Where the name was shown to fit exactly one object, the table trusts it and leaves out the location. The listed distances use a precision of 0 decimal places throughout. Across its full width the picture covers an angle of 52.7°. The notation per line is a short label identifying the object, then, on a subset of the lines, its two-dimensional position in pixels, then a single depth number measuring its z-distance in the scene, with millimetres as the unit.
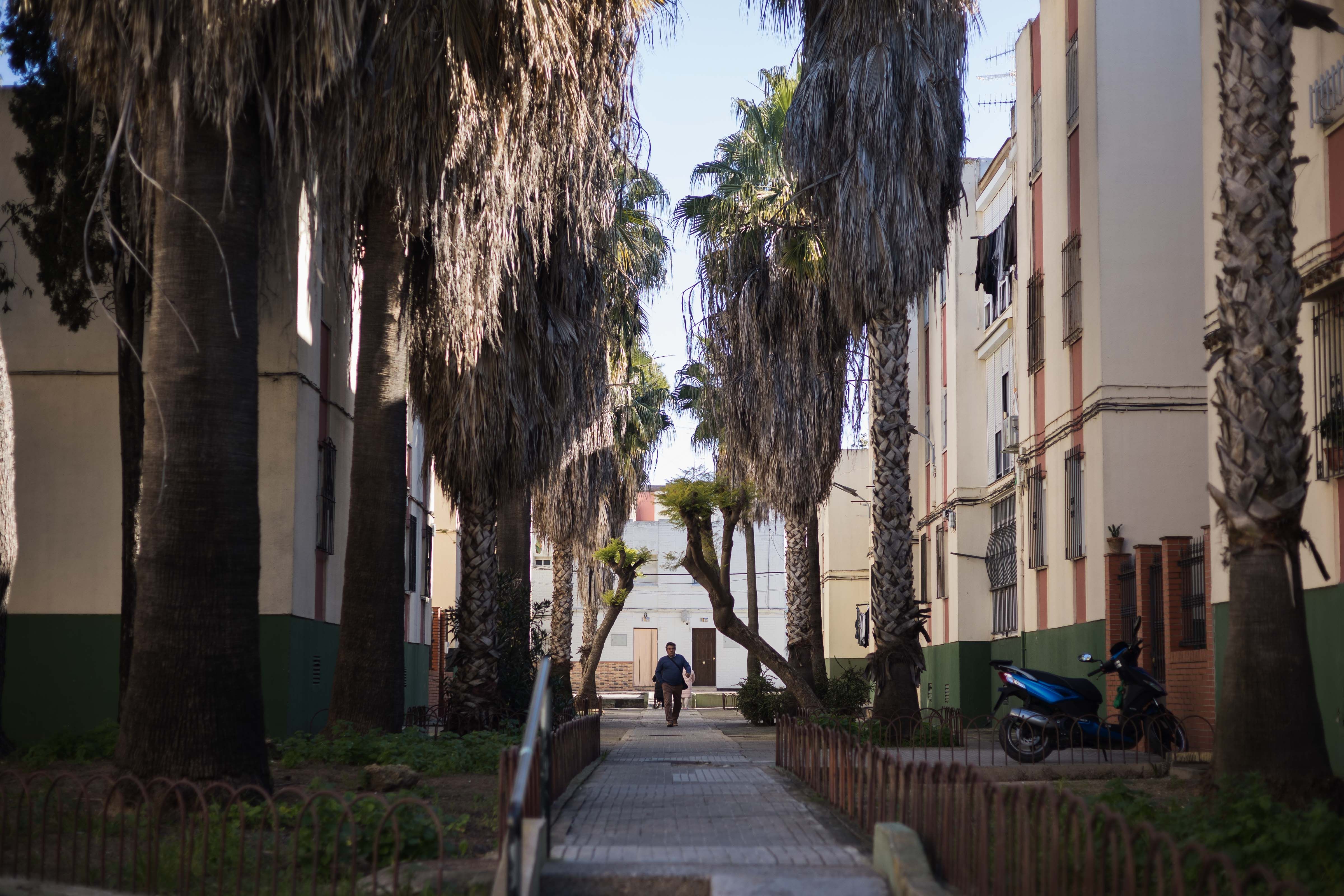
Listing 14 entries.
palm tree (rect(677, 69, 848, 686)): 22625
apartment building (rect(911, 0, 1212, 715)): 17000
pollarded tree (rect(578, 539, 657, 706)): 35312
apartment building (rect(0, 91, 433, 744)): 15469
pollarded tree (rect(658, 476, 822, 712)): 21656
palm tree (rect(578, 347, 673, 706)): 35250
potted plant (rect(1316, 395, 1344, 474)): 10812
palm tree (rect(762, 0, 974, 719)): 17094
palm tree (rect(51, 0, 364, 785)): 8719
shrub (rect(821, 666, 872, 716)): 24547
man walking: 29531
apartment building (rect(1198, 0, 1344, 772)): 10844
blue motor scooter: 13555
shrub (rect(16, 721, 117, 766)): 11773
